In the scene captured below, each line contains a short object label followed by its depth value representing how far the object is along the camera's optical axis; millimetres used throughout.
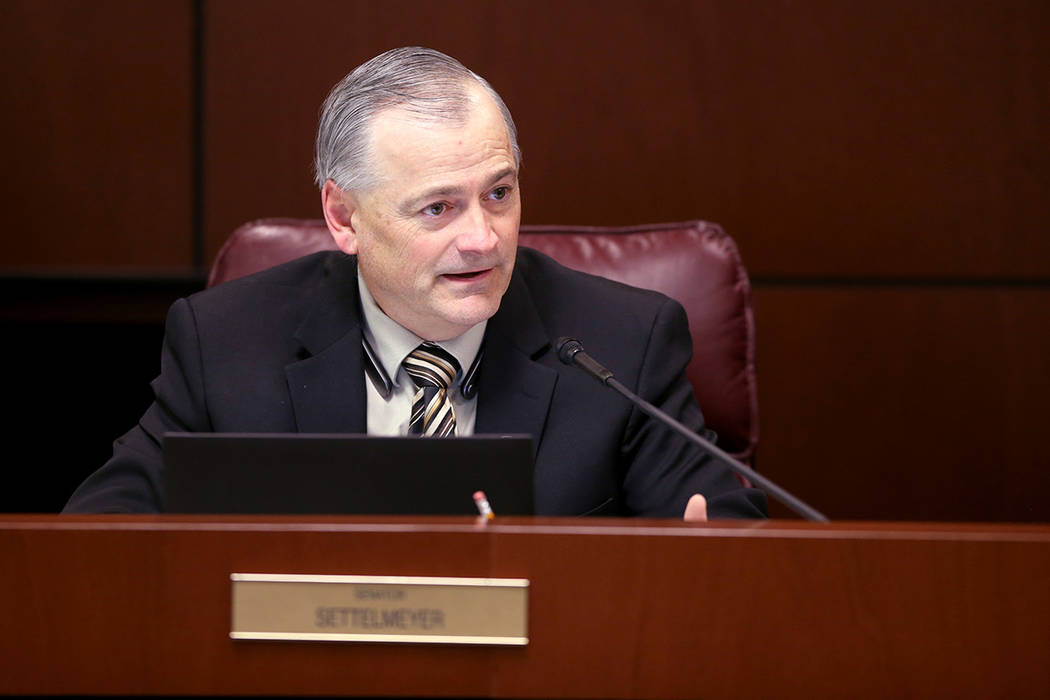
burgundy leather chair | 5789
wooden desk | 5108
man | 5590
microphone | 5285
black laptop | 5214
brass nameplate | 5110
